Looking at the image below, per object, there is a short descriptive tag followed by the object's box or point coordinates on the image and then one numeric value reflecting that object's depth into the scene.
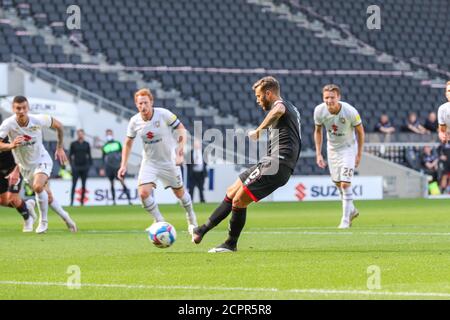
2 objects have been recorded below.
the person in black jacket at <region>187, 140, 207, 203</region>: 30.16
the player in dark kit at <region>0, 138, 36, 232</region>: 17.11
